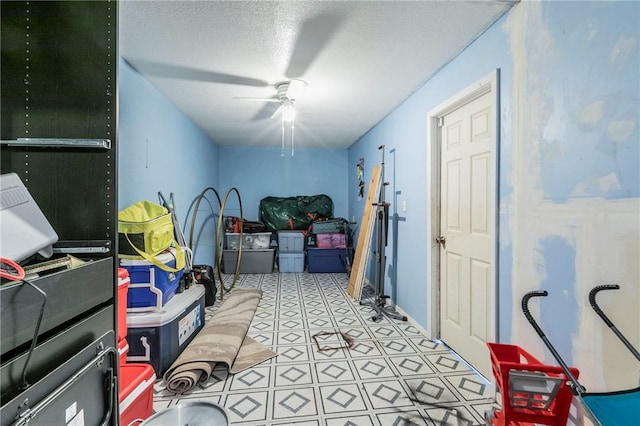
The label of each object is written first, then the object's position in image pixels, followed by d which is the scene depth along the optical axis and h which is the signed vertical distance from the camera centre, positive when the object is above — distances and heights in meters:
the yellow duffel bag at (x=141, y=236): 2.05 -0.18
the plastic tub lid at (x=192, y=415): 1.18 -0.87
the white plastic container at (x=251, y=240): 5.29 -0.55
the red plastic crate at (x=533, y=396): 1.21 -0.79
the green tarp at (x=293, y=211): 5.88 +0.00
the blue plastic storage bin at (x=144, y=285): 2.06 -0.55
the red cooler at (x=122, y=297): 1.51 -0.48
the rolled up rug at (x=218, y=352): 1.94 -1.11
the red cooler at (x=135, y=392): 1.29 -0.87
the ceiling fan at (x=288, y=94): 2.71 +1.19
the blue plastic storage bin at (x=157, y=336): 2.02 -0.91
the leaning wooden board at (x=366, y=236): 3.76 -0.34
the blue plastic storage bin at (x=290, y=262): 5.40 -0.97
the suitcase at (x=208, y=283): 3.35 -0.88
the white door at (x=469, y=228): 2.00 -0.13
